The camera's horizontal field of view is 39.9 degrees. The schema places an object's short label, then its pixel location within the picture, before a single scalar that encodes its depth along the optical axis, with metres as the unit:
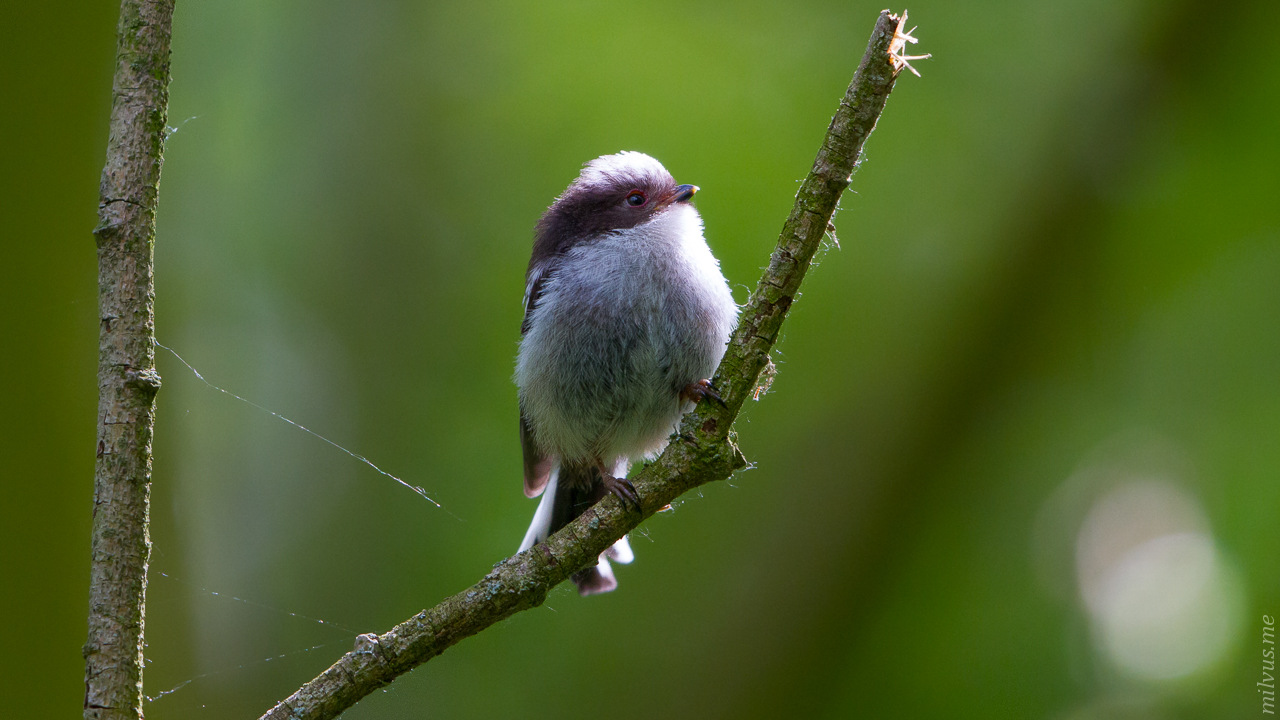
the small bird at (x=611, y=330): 7.21
